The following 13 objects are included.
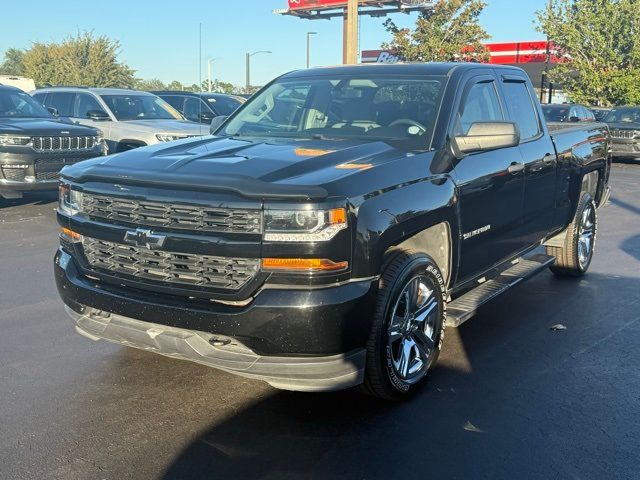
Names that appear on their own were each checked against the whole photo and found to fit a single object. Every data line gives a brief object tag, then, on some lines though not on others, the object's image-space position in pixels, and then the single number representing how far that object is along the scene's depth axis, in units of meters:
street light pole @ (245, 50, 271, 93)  42.12
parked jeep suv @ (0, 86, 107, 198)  9.63
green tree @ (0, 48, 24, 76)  64.81
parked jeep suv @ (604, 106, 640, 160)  18.84
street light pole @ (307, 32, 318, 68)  51.92
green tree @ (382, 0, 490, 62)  32.41
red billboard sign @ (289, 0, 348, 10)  36.50
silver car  11.98
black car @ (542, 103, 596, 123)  19.31
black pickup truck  3.29
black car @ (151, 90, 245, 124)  16.28
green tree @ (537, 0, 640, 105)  28.14
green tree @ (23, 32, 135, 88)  41.09
